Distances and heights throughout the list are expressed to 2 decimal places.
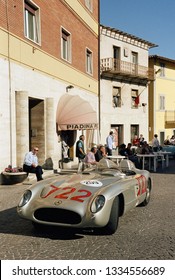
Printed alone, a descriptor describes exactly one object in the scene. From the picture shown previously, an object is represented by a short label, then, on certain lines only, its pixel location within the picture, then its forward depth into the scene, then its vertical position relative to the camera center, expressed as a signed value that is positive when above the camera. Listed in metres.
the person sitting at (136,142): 23.76 -0.56
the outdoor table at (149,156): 14.70 -1.05
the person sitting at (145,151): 15.88 -0.82
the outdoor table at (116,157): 14.20 -1.01
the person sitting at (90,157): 12.46 -0.89
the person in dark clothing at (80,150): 15.12 -0.72
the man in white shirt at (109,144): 18.14 -0.57
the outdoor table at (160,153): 16.24 -0.98
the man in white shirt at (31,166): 11.12 -1.07
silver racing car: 5.34 -1.16
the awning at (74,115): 15.90 +1.02
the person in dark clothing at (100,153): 13.99 -0.81
